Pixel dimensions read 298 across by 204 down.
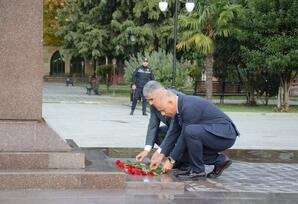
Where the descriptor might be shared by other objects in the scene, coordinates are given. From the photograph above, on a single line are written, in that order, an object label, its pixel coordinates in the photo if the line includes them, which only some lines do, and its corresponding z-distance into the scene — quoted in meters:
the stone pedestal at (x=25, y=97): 8.20
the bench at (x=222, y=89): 33.56
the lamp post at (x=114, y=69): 49.53
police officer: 23.67
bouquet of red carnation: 8.66
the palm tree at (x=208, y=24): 30.81
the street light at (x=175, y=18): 26.11
